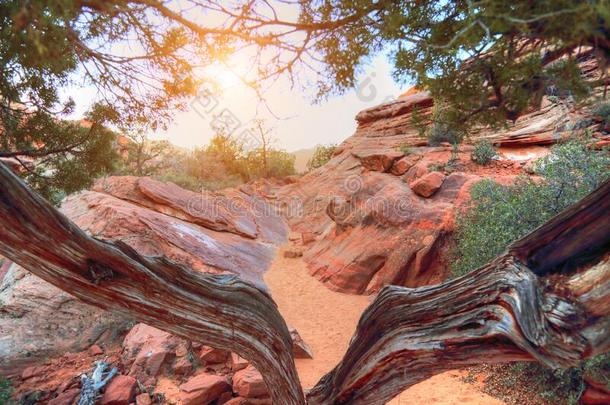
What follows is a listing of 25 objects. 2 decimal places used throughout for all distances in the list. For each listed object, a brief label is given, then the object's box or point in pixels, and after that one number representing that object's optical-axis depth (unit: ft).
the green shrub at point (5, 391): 15.21
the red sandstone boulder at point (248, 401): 15.47
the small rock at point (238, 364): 17.89
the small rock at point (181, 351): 18.93
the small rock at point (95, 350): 19.45
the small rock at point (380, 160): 43.45
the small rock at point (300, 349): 20.62
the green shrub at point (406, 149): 43.85
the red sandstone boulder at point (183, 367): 17.97
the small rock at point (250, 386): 15.69
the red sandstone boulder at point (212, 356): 18.65
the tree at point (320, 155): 85.97
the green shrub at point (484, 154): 36.60
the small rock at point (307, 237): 44.78
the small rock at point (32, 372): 17.54
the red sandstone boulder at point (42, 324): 19.06
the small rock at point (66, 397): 15.06
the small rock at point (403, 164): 41.14
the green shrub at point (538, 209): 15.48
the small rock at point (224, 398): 15.96
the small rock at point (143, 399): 15.23
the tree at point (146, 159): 71.41
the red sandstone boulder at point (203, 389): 15.39
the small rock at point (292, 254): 39.73
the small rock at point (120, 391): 14.94
